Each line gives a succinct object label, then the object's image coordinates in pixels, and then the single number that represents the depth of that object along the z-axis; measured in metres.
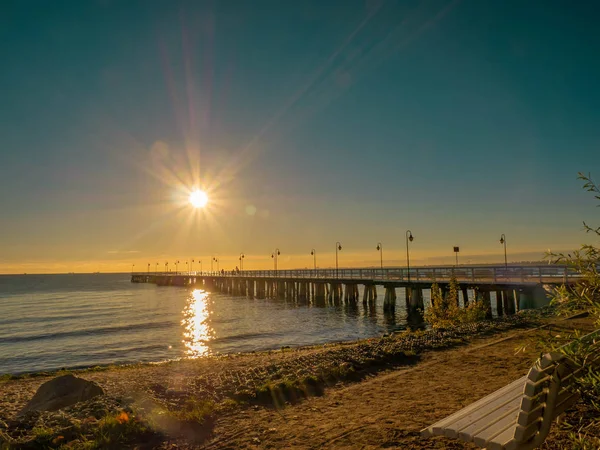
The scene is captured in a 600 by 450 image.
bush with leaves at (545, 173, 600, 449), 3.04
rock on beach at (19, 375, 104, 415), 9.16
